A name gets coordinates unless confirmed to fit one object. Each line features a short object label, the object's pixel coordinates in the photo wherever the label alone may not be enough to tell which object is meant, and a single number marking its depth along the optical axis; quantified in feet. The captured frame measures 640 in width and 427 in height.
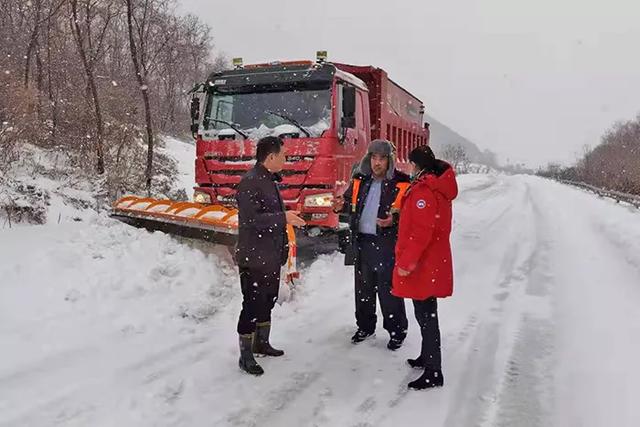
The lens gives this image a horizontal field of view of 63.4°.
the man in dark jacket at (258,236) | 13.84
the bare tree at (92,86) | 37.11
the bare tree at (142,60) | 40.04
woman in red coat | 12.86
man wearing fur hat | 15.79
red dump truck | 25.82
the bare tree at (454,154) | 334.34
